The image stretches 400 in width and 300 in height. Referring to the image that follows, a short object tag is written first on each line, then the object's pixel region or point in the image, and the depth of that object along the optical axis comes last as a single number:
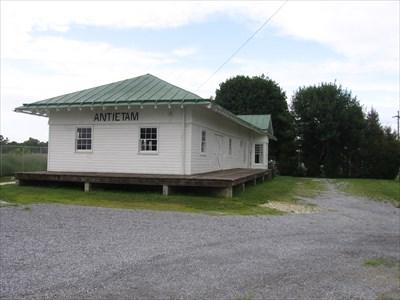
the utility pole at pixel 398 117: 60.69
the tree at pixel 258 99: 41.78
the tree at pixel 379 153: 35.41
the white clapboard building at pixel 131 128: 15.83
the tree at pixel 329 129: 37.06
